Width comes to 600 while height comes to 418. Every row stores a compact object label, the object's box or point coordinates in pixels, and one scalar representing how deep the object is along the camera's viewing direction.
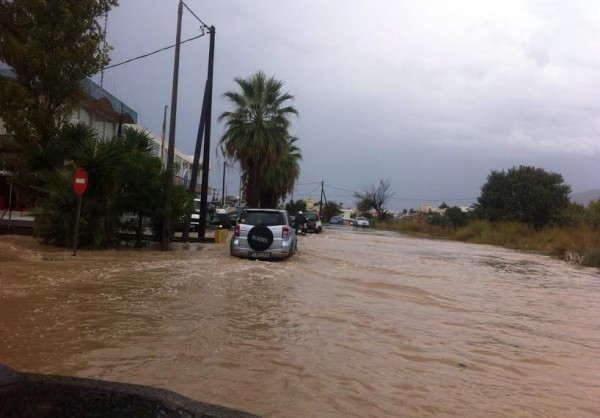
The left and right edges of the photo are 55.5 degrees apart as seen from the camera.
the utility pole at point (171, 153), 17.30
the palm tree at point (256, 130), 31.69
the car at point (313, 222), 40.00
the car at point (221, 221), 33.91
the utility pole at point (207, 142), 22.11
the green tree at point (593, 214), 34.48
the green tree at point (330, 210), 104.81
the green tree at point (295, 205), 90.94
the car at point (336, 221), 88.28
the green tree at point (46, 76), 15.94
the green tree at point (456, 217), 65.03
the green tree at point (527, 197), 48.50
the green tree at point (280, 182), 42.39
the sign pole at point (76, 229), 13.93
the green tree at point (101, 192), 15.16
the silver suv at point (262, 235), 15.30
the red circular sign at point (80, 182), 13.68
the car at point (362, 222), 74.12
